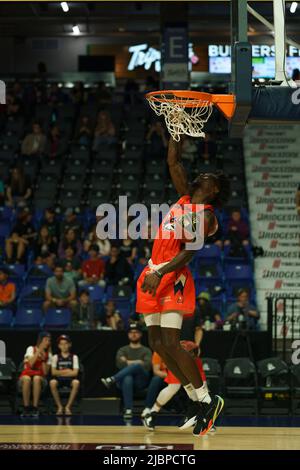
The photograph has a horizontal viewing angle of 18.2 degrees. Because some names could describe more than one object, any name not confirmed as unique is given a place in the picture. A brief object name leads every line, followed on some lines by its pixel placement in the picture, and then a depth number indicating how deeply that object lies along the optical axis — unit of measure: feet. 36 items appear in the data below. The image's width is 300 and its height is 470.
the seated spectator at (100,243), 62.23
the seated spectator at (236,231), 63.21
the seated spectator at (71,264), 58.54
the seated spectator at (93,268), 59.57
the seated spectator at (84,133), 79.36
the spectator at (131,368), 46.42
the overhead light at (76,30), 95.03
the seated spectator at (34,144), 76.79
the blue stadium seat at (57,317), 55.06
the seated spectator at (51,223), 63.93
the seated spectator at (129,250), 61.41
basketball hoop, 28.27
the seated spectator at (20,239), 62.69
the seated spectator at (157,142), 77.15
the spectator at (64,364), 48.75
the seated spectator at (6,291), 56.85
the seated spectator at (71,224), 64.49
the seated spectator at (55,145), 77.10
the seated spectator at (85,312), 53.91
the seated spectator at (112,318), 53.16
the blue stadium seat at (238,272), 61.11
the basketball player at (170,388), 39.19
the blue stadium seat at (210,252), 62.44
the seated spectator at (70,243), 62.49
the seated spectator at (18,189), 70.15
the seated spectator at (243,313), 53.57
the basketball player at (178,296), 27.45
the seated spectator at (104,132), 78.54
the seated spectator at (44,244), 62.69
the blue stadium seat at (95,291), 58.29
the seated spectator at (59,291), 55.88
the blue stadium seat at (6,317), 55.06
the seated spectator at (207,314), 53.36
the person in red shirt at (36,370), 47.44
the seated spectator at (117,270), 59.31
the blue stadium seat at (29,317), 55.42
